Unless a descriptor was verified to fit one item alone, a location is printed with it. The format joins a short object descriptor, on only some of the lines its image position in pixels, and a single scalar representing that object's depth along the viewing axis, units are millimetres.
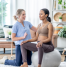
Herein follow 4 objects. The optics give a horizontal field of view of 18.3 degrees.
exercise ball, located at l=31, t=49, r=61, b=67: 3395
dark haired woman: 3178
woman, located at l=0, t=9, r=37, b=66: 3586
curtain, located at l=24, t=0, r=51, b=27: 7859
